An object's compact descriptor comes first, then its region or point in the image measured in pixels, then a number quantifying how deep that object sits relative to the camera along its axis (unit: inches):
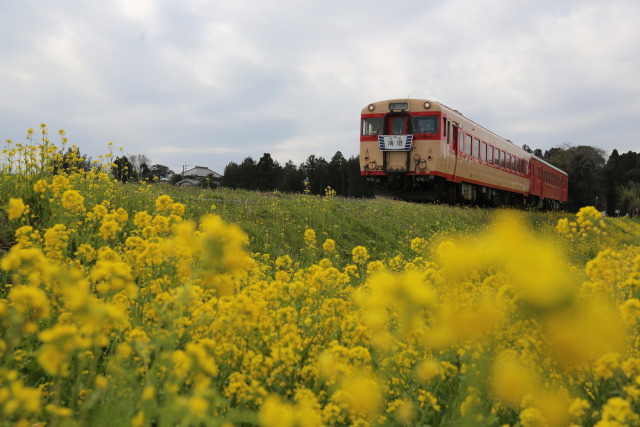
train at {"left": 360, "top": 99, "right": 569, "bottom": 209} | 565.6
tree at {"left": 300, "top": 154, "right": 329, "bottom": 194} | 2324.1
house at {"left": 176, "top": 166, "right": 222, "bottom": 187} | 1973.1
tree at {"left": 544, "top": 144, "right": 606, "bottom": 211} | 2110.4
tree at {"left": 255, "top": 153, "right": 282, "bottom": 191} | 1948.8
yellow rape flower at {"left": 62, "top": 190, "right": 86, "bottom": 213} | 118.9
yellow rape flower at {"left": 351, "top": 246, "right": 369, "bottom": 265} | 130.0
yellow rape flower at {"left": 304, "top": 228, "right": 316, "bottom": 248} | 163.0
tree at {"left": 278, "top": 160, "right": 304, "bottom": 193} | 2081.2
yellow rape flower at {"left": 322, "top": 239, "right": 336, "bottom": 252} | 141.0
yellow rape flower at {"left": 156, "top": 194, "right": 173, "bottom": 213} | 118.3
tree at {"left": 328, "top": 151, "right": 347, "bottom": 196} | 2230.9
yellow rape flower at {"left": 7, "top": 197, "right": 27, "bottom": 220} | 86.4
